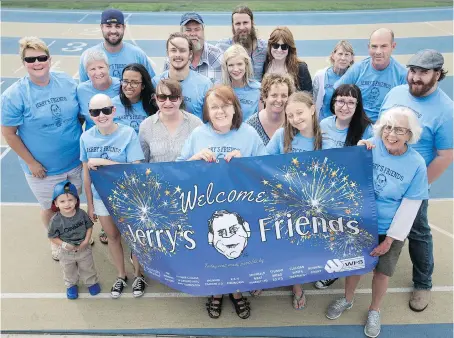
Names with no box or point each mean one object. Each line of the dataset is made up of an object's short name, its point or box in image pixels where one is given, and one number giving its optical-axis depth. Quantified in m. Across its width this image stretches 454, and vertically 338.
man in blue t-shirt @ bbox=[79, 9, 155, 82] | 5.13
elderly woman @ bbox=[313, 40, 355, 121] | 5.35
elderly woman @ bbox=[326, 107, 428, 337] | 3.41
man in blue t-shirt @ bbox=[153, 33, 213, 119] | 4.61
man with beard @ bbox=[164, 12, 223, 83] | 5.55
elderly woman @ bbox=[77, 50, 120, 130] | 4.39
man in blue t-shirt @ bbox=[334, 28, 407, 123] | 4.64
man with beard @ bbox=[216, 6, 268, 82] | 5.69
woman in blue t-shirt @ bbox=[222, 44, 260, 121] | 4.74
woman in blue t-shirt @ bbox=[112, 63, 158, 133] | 4.30
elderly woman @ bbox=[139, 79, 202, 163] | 4.09
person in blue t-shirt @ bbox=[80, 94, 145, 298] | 3.84
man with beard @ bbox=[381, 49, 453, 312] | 3.82
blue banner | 3.67
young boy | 4.20
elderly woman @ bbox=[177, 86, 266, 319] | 3.71
